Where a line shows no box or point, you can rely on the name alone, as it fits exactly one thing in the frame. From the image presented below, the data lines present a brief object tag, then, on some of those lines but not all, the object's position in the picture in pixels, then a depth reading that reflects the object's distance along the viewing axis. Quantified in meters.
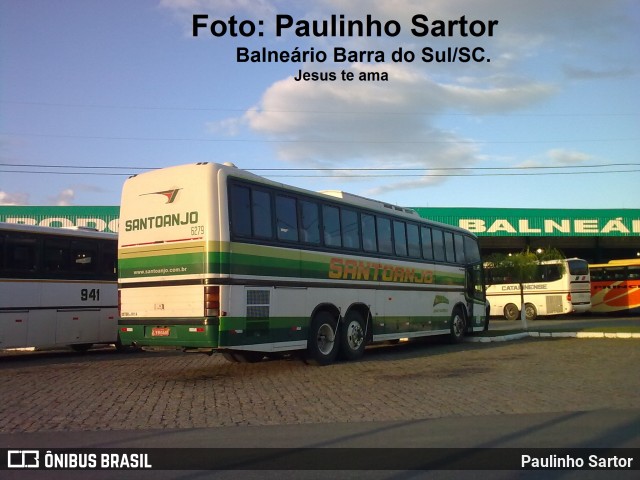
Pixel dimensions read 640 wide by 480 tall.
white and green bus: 10.95
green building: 39.66
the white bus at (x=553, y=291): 33.12
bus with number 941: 14.78
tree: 25.72
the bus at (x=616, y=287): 35.34
